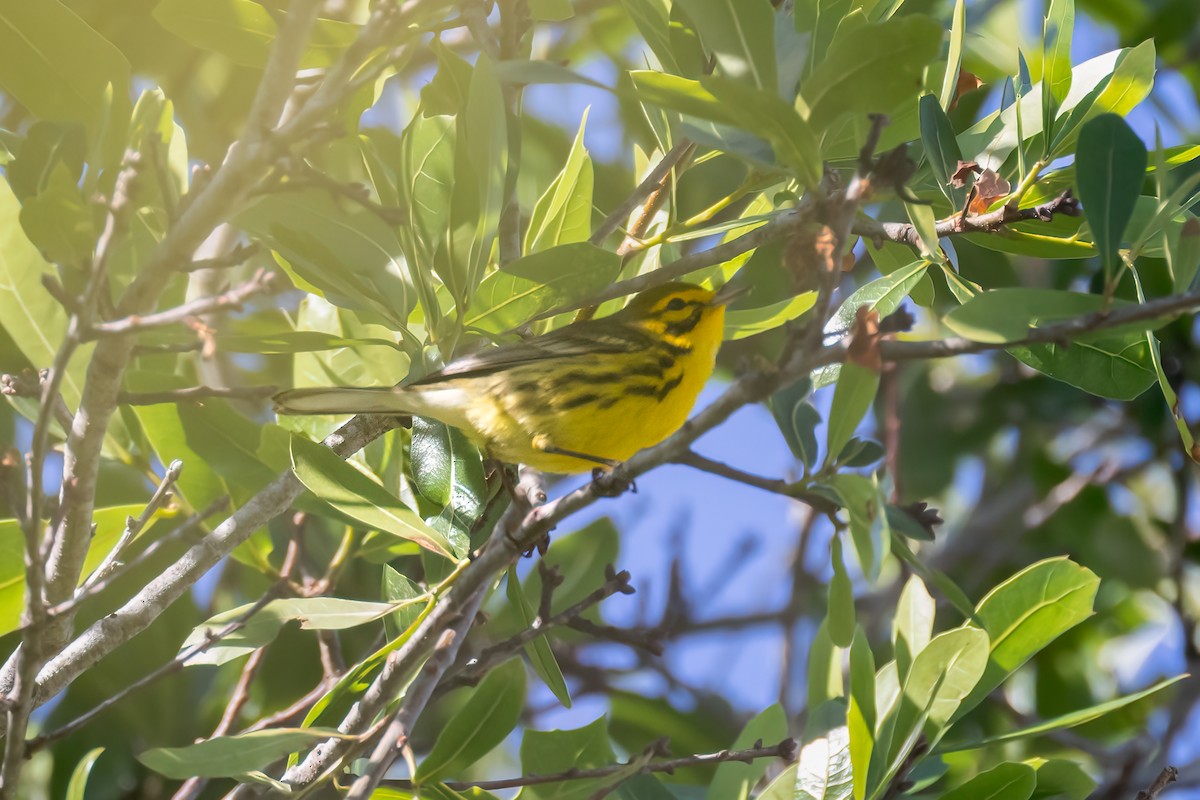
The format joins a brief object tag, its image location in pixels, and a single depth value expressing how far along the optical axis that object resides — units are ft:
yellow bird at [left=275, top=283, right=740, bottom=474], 20.42
